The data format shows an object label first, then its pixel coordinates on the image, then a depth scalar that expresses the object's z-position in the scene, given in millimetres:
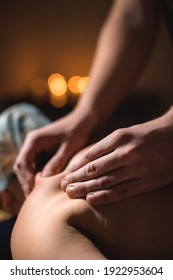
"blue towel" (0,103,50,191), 896
